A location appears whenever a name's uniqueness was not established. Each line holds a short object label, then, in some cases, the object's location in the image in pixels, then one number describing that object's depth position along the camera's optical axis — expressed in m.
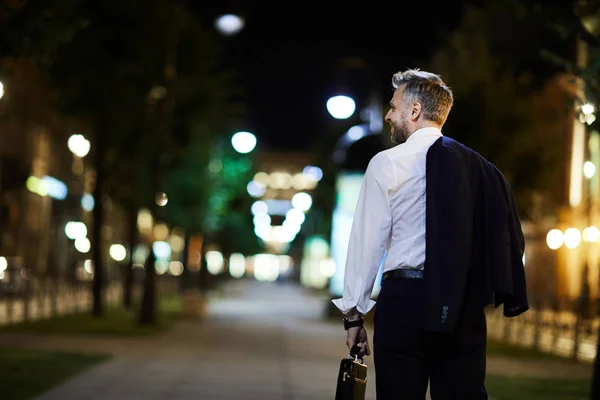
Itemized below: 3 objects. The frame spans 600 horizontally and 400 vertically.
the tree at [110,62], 24.62
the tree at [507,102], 32.47
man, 4.41
